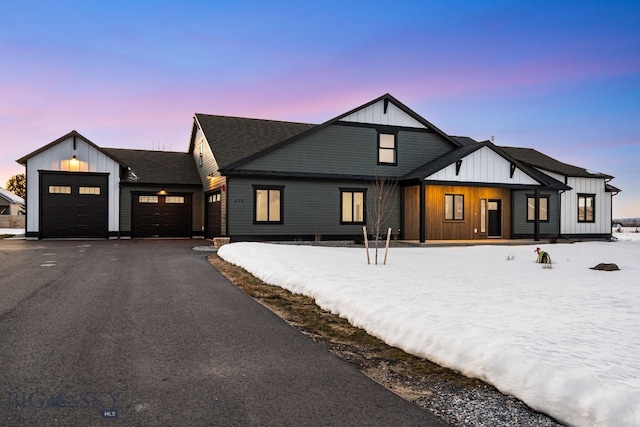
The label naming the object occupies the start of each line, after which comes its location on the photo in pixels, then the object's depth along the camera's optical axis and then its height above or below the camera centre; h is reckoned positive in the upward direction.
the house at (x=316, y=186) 21.06 +1.45
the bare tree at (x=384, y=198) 22.25 +0.73
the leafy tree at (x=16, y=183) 61.47 +3.98
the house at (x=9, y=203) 45.23 +0.85
